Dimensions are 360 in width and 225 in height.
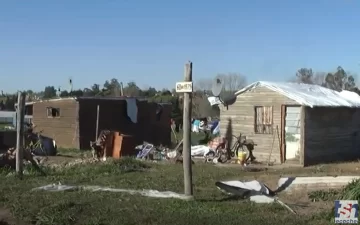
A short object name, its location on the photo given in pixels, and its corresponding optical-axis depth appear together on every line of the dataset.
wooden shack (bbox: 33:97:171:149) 32.06
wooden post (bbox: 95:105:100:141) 29.67
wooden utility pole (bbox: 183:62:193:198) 12.59
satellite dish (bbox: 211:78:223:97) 24.69
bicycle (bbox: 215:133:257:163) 24.44
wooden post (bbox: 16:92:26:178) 16.92
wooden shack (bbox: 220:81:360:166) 24.14
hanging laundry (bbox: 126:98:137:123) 34.16
